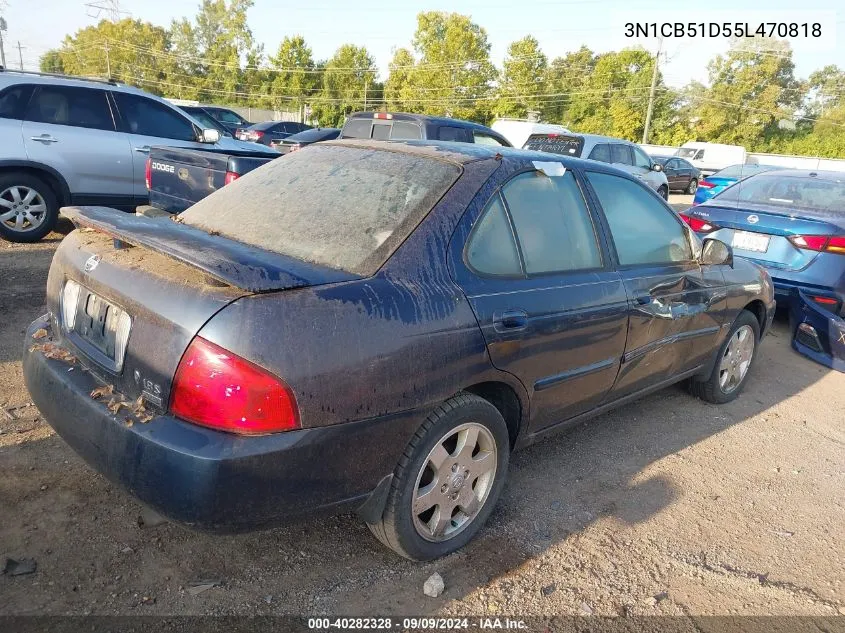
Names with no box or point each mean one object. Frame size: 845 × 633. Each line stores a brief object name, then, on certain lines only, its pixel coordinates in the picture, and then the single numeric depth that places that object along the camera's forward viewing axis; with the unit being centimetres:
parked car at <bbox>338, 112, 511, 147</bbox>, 902
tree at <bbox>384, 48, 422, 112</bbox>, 5328
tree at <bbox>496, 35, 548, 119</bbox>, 5159
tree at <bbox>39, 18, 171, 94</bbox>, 6544
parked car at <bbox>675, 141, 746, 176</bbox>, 3016
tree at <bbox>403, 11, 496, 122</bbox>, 5159
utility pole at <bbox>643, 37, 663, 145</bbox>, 3882
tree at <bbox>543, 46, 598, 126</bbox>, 5541
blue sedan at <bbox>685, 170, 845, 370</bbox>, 575
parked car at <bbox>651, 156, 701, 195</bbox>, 2211
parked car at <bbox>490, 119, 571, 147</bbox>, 2248
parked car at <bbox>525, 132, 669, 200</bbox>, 1209
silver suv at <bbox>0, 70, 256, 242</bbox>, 670
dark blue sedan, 202
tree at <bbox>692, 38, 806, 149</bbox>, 4541
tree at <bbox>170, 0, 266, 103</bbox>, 6219
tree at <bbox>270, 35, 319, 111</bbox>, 5584
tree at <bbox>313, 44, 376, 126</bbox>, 5409
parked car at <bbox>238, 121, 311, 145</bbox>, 1816
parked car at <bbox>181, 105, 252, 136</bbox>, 2150
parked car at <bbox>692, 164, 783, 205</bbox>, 1366
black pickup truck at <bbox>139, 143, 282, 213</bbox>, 535
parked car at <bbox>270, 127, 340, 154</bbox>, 1337
